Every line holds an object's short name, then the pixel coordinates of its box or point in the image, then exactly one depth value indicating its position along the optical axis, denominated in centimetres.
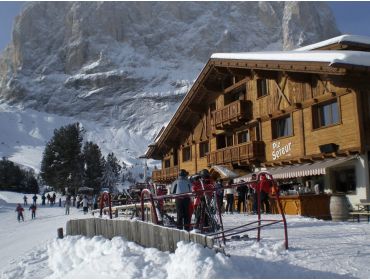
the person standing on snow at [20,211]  3116
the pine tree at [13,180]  7262
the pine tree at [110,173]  8225
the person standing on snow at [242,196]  2091
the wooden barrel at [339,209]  1526
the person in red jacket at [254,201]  1958
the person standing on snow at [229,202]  2143
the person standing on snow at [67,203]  3425
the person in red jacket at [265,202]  1821
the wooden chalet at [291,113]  1817
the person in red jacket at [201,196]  1061
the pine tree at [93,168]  7050
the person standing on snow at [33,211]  3266
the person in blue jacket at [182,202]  1071
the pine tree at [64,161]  6612
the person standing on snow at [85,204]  3250
